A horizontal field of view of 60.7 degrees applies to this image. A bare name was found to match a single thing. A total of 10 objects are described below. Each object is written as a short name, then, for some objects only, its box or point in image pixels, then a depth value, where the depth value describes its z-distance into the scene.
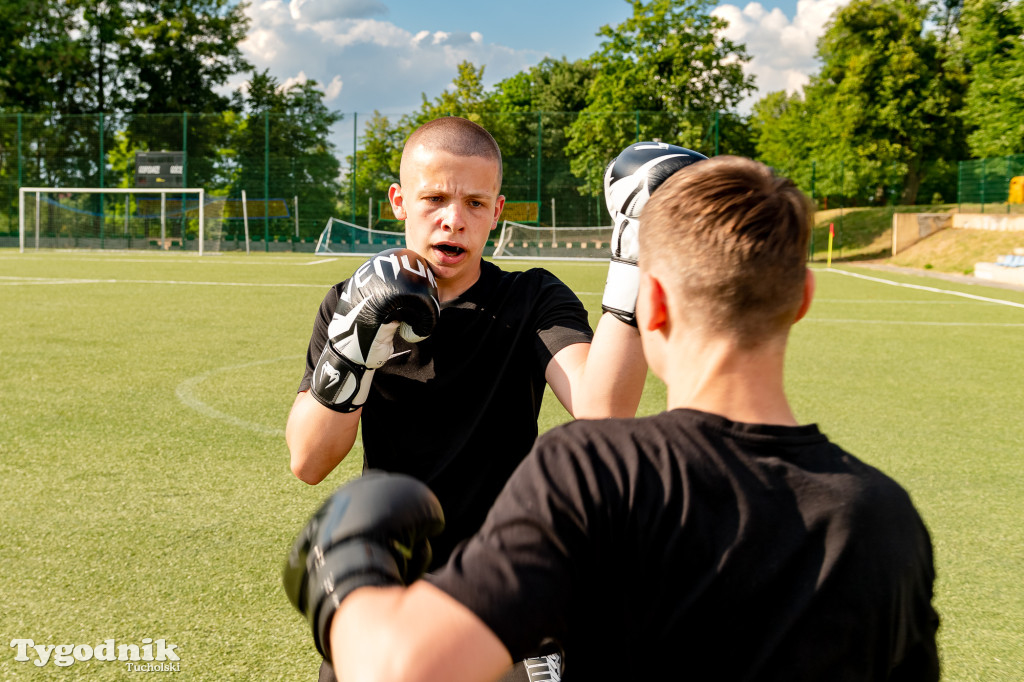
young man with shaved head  2.01
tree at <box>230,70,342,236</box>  30.22
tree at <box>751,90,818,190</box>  54.78
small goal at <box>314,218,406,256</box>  29.95
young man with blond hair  1.01
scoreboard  29.06
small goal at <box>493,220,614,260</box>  27.72
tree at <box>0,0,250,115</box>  40.09
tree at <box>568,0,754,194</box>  37.91
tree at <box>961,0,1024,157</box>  29.86
